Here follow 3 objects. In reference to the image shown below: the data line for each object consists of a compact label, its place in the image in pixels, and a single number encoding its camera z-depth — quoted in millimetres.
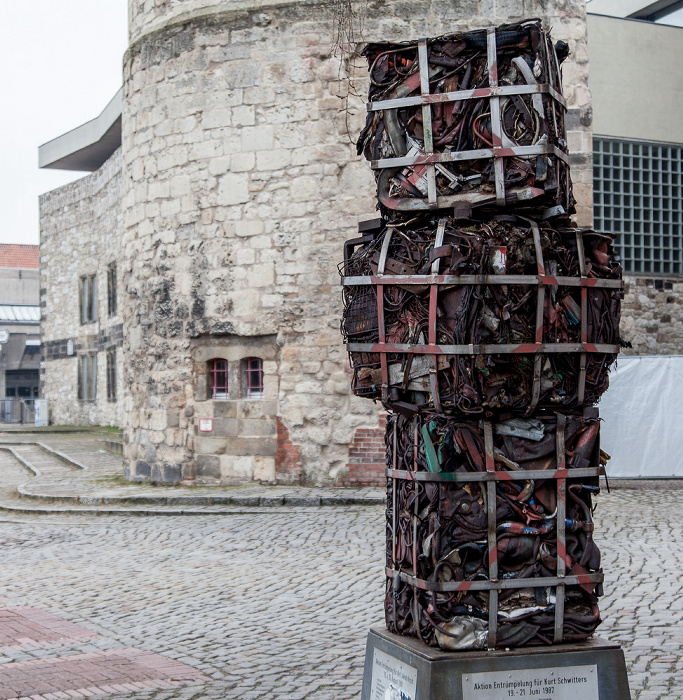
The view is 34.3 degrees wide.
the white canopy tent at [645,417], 14352
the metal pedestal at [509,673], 4012
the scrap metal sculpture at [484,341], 4176
